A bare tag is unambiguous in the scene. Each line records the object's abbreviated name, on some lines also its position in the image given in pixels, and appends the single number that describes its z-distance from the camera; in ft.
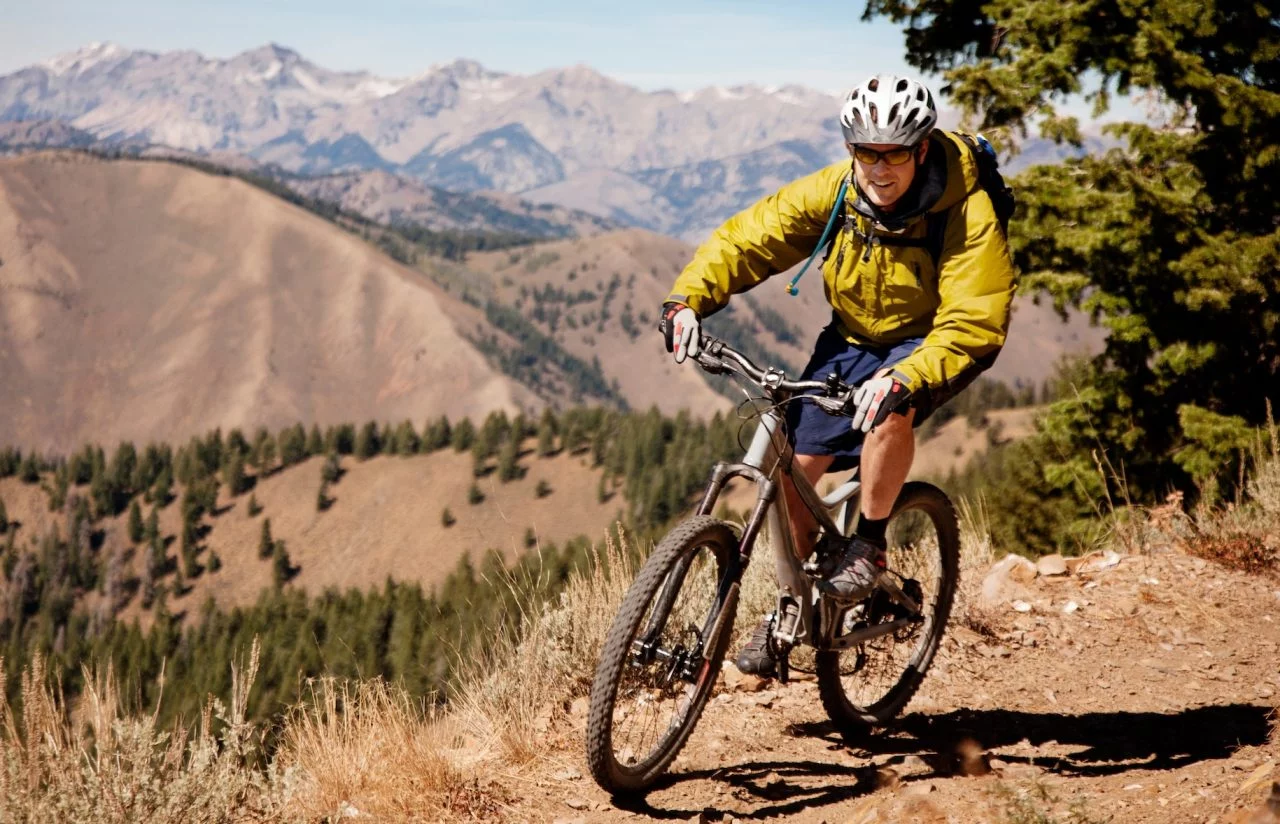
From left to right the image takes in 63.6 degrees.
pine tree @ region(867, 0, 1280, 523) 38.01
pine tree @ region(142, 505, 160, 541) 640.17
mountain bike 14.11
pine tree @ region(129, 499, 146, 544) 642.63
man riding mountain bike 14.43
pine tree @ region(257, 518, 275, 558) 639.76
